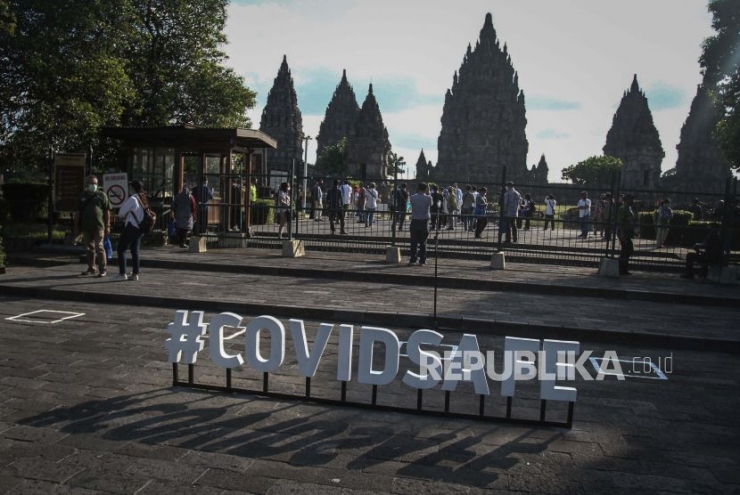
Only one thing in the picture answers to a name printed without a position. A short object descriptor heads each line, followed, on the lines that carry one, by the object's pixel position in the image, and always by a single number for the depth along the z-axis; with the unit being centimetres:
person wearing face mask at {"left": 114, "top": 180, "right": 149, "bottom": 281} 1060
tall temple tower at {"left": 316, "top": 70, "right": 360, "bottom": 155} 9381
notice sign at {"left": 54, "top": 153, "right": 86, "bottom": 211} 1532
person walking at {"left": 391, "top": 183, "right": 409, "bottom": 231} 1668
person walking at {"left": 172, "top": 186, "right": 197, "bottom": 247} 1595
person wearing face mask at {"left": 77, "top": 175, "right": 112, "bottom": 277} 1095
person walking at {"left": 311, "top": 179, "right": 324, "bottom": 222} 1824
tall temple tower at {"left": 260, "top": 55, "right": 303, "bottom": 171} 8081
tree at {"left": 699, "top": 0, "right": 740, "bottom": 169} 2812
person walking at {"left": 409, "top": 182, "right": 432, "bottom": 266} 1336
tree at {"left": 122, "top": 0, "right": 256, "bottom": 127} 2294
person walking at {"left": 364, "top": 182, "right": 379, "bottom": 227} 1844
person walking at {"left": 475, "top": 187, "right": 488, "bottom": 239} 2103
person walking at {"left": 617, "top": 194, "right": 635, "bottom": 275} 1340
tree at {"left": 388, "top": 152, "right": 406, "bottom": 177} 8608
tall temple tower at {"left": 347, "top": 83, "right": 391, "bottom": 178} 6391
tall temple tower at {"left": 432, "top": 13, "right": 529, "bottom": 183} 7688
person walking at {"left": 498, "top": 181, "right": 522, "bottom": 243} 1696
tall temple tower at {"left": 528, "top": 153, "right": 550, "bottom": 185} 8106
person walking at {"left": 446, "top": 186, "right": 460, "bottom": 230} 2311
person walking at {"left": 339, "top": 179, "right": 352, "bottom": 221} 2014
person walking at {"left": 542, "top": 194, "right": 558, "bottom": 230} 1961
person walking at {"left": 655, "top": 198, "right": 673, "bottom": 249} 1684
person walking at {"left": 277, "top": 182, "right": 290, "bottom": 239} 1661
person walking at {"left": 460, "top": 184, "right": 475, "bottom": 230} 2292
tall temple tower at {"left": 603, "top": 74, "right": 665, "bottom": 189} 7012
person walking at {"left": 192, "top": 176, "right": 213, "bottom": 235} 1587
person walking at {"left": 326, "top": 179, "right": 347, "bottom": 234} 1526
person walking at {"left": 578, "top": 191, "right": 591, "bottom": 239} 1717
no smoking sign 1539
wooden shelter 1609
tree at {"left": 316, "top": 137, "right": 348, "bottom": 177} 8419
